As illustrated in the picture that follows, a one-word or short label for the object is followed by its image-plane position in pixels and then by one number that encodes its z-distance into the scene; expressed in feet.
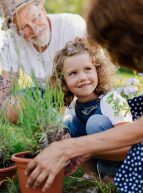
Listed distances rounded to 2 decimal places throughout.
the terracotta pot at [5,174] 5.80
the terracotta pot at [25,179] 4.93
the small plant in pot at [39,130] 5.00
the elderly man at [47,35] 9.11
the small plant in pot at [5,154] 5.92
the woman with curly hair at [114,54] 4.35
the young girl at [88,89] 6.93
